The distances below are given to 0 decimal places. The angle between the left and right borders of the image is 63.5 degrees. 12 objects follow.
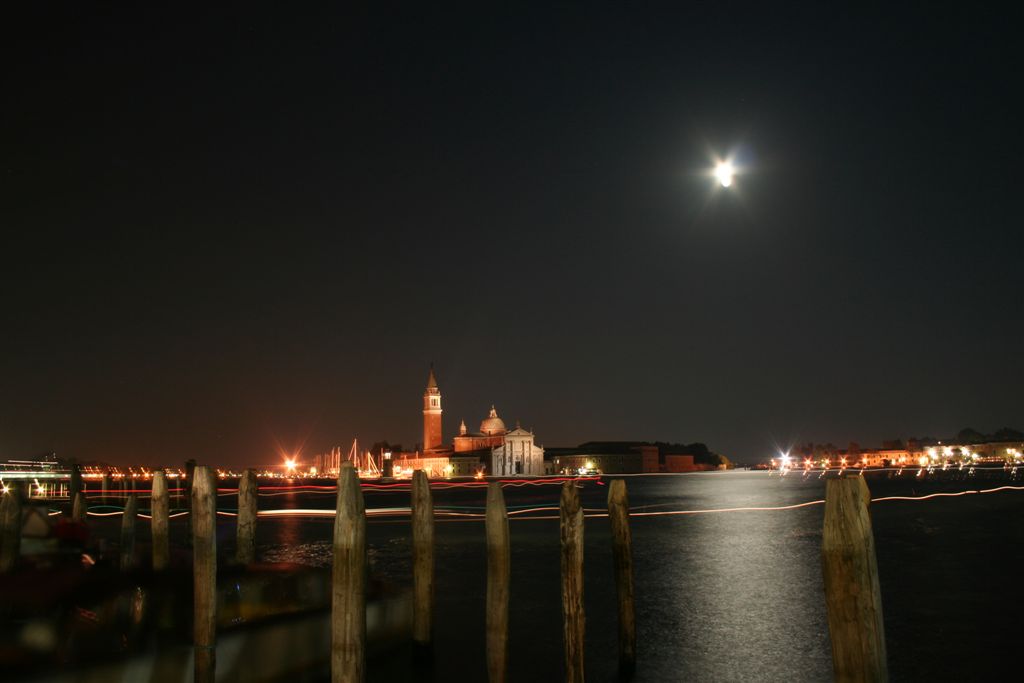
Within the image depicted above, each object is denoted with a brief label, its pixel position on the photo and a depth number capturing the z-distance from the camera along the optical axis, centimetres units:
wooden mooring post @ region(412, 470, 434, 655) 938
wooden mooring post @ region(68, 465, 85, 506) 2322
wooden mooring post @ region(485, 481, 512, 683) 823
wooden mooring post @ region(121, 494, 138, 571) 1342
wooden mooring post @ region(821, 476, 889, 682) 483
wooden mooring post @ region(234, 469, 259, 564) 1255
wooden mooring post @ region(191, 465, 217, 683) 762
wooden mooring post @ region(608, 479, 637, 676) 911
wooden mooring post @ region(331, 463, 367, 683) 707
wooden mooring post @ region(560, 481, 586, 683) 761
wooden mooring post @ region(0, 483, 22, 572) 1158
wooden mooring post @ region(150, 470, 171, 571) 1098
